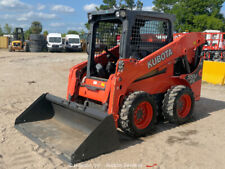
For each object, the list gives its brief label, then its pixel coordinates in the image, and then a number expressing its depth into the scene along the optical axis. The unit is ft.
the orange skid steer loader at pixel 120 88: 13.33
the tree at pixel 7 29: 228.65
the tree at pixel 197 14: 135.25
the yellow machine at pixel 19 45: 87.71
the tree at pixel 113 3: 152.83
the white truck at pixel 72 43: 92.53
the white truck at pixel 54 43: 87.56
